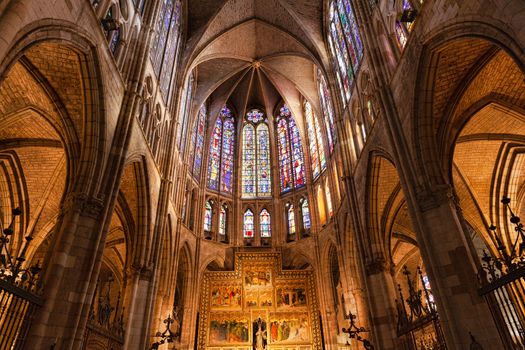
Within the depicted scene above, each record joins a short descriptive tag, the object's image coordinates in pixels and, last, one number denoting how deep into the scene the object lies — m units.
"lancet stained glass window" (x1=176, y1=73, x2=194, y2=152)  20.53
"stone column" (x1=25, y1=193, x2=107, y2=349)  7.52
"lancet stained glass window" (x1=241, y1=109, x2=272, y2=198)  26.94
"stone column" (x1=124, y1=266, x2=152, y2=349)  12.42
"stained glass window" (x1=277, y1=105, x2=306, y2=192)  26.45
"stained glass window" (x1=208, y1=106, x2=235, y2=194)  26.14
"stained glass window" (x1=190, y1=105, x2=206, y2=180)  24.17
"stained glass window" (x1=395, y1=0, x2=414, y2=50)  10.60
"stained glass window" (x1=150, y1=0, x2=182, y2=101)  15.74
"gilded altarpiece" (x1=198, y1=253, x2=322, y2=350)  20.08
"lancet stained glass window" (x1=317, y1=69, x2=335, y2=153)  21.11
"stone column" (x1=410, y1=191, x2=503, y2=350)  7.81
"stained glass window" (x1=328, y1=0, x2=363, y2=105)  15.79
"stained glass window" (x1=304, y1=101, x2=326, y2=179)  24.03
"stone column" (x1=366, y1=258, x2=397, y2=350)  12.56
